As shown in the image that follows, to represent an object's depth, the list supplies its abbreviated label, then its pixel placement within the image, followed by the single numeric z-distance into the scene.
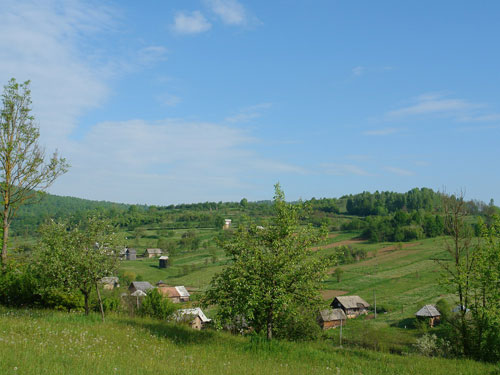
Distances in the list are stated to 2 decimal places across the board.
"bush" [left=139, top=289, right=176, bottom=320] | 29.64
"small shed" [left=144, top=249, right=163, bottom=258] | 162.50
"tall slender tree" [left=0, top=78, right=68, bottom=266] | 25.73
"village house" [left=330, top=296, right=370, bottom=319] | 82.75
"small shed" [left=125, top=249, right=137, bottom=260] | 161.16
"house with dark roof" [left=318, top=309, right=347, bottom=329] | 76.50
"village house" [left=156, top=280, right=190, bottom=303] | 91.19
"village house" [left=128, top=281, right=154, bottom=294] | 99.25
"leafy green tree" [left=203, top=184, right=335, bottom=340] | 15.98
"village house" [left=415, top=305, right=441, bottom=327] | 68.88
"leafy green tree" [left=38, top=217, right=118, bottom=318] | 21.08
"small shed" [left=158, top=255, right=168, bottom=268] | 144.50
